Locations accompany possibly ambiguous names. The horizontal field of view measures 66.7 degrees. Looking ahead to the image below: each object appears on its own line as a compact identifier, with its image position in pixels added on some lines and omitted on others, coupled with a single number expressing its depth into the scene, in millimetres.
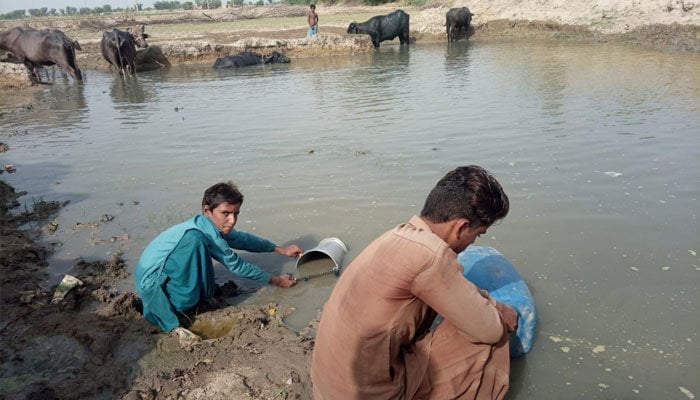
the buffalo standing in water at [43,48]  17141
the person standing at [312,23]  22172
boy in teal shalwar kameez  3582
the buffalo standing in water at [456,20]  24438
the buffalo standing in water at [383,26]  24500
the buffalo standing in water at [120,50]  18641
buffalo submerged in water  20203
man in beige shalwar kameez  2047
